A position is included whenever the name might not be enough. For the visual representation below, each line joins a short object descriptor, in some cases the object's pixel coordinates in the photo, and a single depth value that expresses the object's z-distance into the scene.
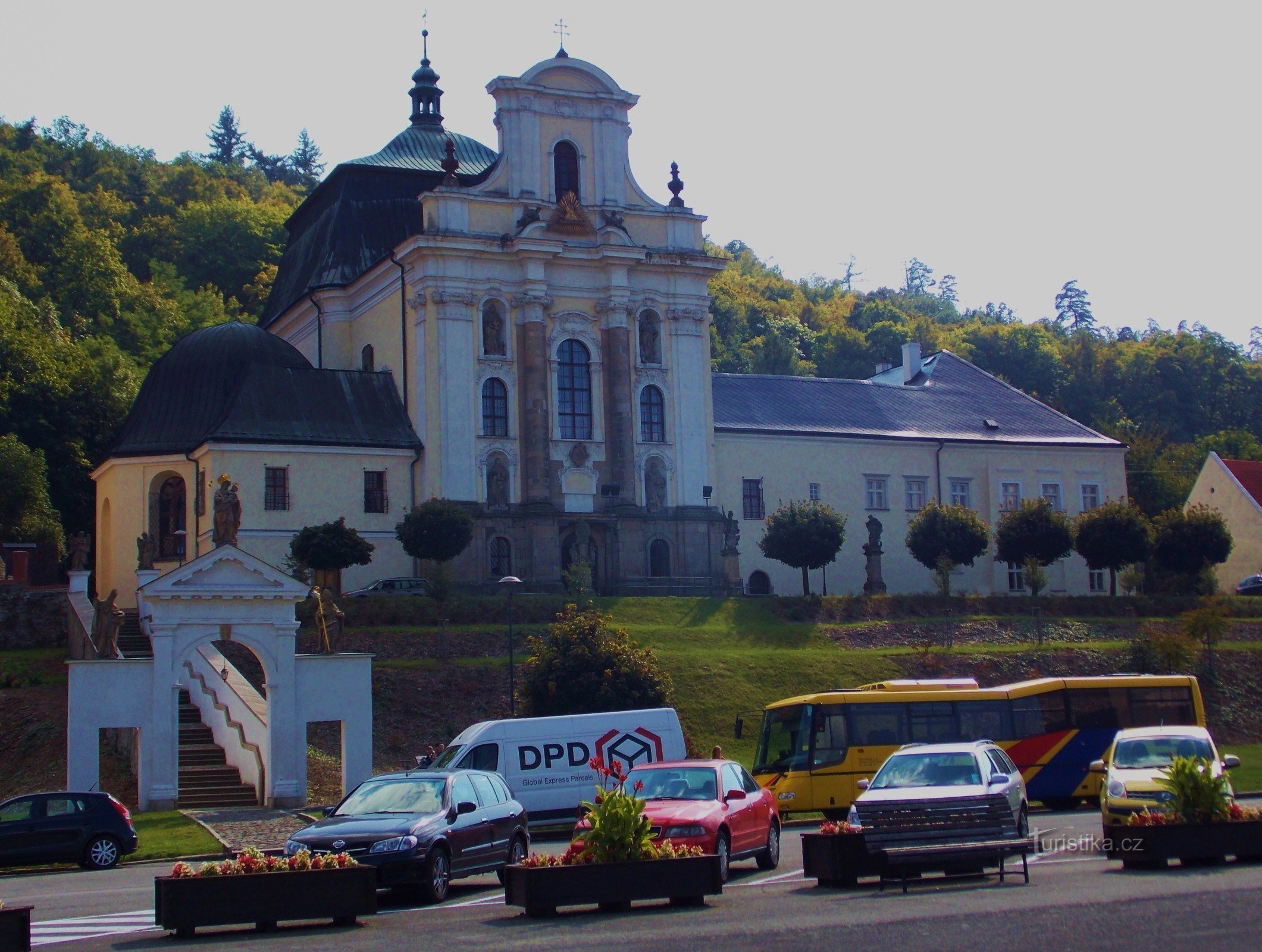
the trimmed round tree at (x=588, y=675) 39.41
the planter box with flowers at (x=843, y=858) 19.28
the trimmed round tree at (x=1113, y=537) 64.75
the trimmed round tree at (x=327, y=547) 52.00
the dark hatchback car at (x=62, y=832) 27.19
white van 31.05
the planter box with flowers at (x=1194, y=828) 19.22
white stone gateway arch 35.19
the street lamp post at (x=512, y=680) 38.72
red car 20.19
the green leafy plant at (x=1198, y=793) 19.31
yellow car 23.38
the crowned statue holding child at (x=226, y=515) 37.38
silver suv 20.20
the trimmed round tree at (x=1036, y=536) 65.19
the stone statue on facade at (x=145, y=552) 52.78
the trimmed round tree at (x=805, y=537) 61.81
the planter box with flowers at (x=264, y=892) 16.70
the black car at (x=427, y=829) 19.77
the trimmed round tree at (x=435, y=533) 54.28
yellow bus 32.22
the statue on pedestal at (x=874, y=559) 63.53
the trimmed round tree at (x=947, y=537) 64.69
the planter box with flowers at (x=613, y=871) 17.25
